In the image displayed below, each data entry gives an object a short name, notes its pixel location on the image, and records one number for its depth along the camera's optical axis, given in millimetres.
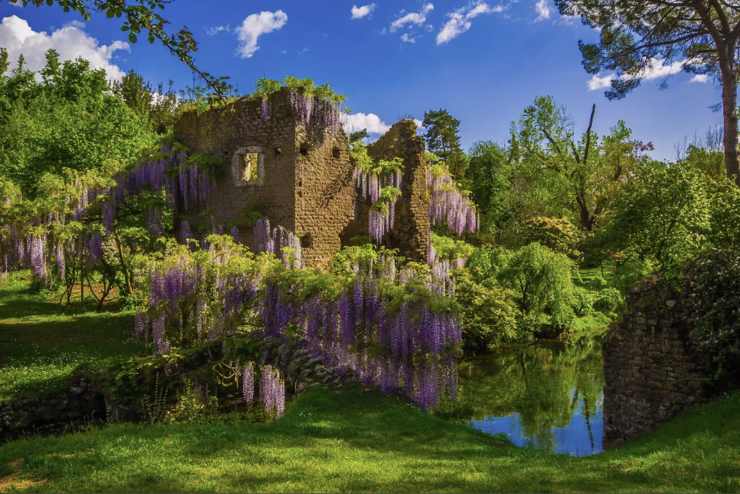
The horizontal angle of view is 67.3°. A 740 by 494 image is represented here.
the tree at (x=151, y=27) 4762
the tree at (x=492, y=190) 32688
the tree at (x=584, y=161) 31047
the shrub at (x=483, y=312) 16969
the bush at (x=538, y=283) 18797
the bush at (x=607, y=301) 21844
